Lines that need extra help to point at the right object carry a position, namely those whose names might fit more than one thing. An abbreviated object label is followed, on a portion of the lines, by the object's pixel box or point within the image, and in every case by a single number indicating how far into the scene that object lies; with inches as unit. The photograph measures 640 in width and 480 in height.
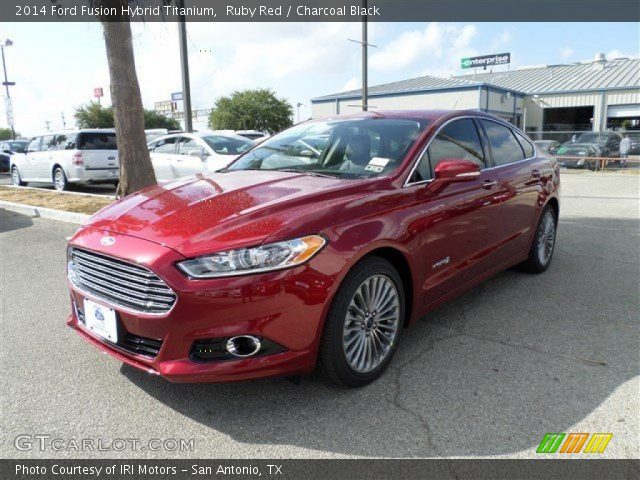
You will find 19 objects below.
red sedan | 102.8
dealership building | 1306.6
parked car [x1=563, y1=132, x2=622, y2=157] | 886.4
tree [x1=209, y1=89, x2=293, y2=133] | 1820.9
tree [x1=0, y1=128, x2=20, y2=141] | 3264.8
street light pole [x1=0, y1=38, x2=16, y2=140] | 1527.9
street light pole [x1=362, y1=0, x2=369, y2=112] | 588.8
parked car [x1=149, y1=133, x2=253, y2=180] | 423.2
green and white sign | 1862.7
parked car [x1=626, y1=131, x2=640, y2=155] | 951.0
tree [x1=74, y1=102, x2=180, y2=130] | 2000.5
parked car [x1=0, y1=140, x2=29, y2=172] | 924.0
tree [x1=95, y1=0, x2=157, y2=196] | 307.0
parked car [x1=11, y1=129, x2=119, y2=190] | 505.4
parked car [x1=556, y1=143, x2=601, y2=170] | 846.5
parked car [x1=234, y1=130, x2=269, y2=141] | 669.8
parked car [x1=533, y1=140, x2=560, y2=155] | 934.0
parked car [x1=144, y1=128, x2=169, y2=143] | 859.4
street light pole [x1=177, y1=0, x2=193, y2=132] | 468.4
